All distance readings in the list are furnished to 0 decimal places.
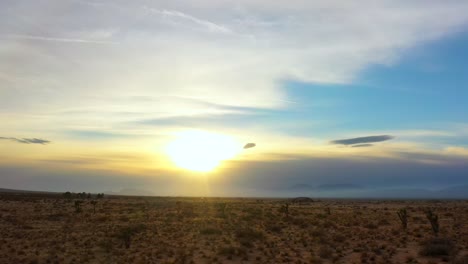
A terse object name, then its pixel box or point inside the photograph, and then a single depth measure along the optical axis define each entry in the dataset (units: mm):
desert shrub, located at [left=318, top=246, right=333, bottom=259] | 26781
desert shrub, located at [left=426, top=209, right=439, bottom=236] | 34894
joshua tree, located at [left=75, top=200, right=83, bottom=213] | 56812
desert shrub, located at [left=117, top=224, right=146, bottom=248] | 30625
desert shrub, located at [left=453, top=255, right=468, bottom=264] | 23109
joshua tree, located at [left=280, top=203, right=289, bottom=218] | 55725
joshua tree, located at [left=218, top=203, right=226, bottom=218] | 53138
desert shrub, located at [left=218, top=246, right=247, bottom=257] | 27859
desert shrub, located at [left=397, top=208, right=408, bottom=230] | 40431
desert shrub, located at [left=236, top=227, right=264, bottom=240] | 34188
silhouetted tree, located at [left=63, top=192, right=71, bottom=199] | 116994
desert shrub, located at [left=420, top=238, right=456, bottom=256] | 26344
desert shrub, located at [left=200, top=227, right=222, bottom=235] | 37062
